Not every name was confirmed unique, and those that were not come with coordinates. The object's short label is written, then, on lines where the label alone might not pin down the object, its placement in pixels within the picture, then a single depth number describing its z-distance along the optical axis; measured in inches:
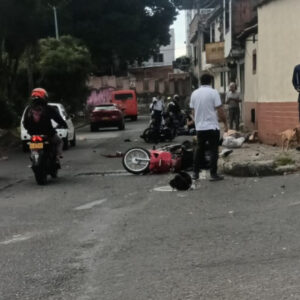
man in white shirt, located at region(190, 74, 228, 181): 408.8
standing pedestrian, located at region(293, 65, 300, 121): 498.0
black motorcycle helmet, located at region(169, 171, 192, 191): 385.4
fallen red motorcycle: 475.5
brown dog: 522.6
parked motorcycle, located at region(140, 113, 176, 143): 828.6
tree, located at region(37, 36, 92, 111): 1411.2
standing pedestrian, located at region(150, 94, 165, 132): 856.7
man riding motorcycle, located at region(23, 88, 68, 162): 459.8
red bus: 1771.0
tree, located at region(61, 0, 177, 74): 2078.0
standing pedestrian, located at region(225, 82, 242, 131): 814.5
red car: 1280.8
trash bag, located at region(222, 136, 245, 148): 609.5
